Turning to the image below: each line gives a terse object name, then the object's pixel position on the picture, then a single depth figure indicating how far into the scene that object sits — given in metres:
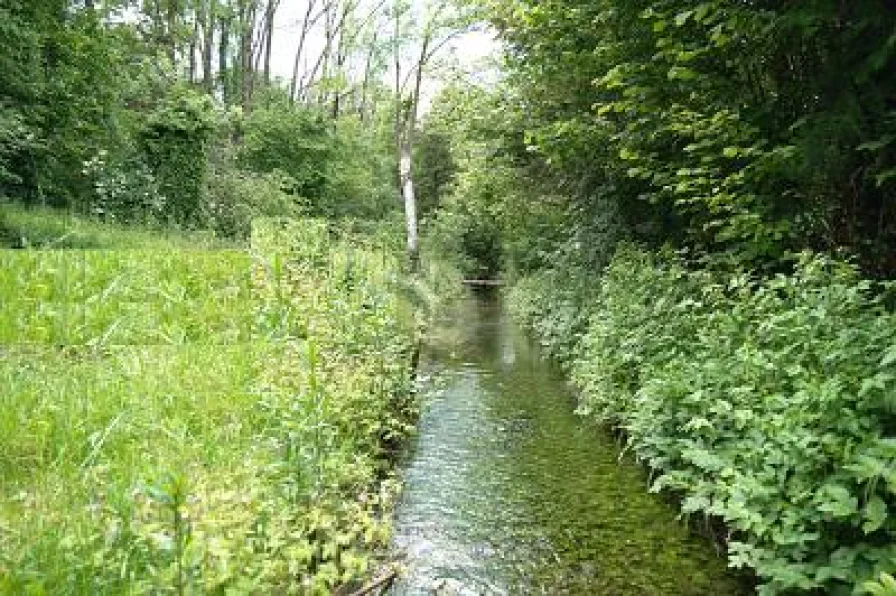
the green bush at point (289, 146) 19.89
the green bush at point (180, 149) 13.89
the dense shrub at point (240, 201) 15.20
